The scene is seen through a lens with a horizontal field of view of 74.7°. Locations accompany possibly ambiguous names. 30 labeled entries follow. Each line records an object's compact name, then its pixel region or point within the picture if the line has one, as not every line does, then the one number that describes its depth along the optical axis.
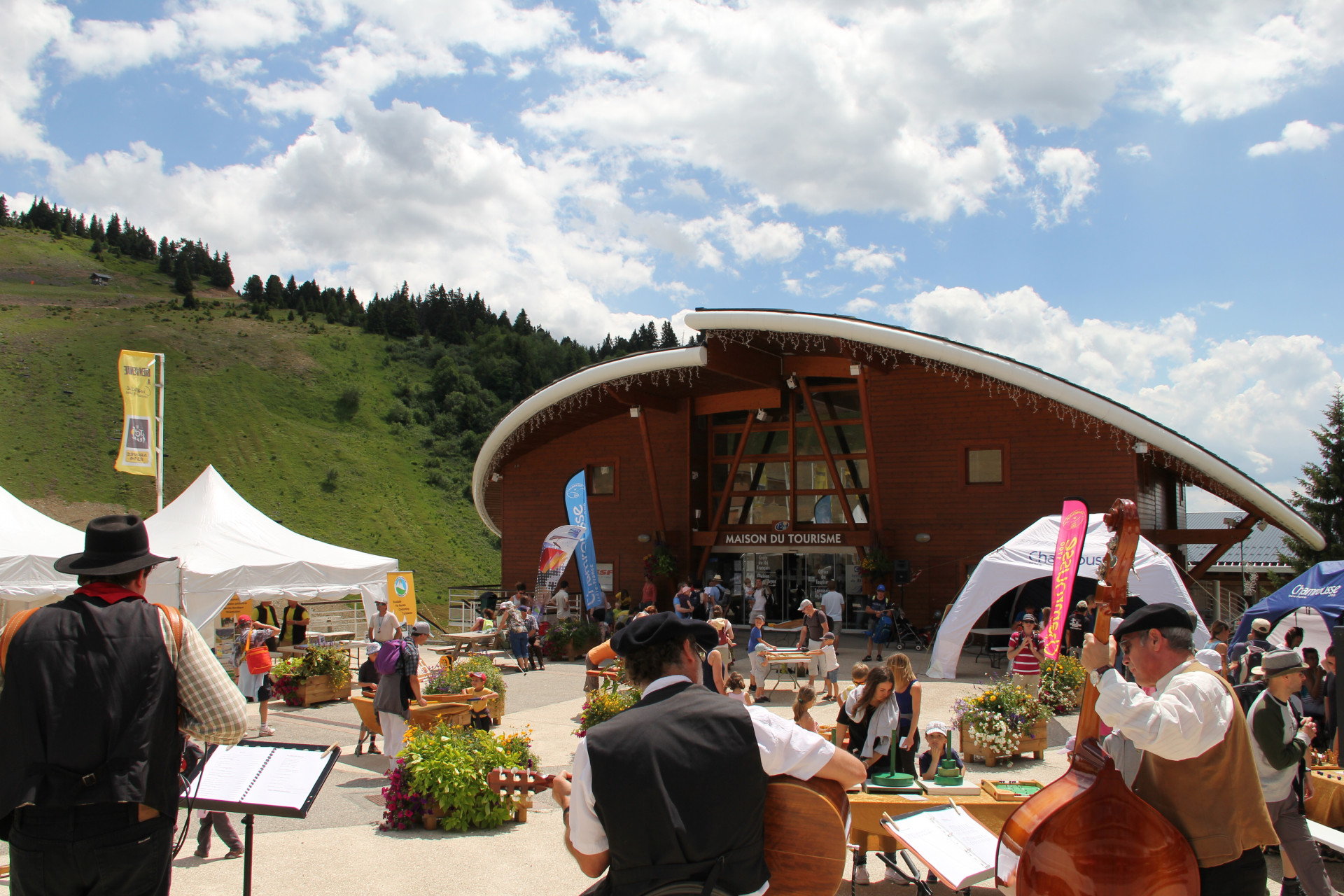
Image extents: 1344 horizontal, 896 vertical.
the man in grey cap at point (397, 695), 7.99
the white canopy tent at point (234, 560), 13.66
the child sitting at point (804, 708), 5.78
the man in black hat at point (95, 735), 2.63
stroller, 17.81
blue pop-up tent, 9.45
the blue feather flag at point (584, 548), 18.31
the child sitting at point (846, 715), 5.57
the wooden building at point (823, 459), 17.53
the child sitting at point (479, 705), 8.74
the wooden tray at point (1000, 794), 4.70
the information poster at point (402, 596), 15.41
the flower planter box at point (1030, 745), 8.49
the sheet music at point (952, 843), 3.69
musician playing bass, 2.62
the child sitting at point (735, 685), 8.58
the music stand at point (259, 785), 3.47
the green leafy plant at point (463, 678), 9.40
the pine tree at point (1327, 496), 24.28
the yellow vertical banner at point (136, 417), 14.50
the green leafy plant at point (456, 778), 6.39
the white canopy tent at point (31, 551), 11.71
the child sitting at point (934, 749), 6.04
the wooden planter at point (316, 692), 12.02
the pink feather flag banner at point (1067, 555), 8.72
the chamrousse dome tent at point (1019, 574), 12.79
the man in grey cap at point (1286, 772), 4.24
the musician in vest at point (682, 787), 2.20
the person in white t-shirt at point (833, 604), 16.59
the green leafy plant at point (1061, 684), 10.54
